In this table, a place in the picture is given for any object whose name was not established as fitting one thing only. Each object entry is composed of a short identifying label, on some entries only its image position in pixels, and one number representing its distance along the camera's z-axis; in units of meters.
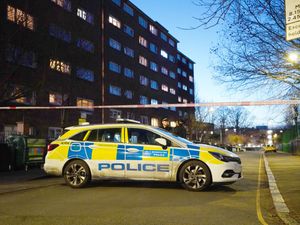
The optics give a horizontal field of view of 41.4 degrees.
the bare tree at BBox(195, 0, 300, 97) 13.27
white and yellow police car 9.16
